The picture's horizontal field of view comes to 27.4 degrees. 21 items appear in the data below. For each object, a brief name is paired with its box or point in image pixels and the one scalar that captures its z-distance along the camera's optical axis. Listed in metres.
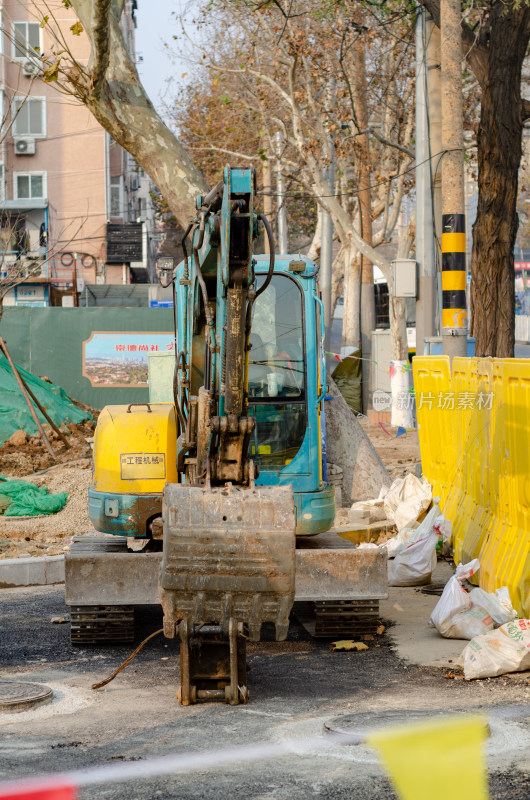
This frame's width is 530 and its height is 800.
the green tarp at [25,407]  17.38
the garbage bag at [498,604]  7.29
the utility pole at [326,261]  26.19
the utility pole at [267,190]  32.38
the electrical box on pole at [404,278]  13.99
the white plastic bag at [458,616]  7.41
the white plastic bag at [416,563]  9.32
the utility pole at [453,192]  11.80
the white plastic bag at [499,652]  6.49
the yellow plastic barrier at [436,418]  11.03
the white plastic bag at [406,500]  10.69
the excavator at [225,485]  5.68
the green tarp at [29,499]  12.93
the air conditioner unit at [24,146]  46.03
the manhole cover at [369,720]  5.49
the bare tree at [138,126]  13.11
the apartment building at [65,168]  44.94
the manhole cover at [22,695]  6.09
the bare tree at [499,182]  15.90
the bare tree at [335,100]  24.00
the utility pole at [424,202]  14.00
